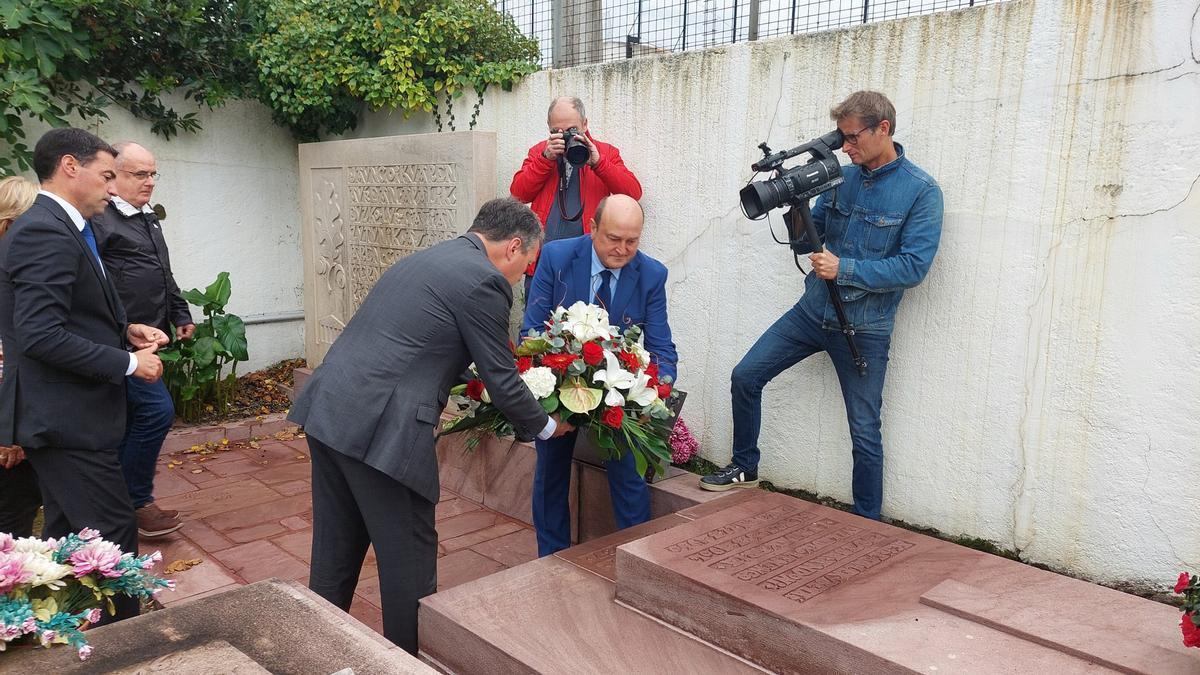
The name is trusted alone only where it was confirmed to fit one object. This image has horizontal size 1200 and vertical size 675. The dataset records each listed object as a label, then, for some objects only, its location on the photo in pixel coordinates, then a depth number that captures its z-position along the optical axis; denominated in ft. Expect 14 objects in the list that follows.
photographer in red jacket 14.75
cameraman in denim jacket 11.32
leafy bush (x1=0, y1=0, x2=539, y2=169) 18.28
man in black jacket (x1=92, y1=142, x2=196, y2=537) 13.33
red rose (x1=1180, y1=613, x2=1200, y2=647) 6.56
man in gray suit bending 8.76
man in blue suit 11.98
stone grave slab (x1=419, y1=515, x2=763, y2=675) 8.41
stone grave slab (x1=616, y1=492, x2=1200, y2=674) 7.48
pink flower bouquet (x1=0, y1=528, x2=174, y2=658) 6.10
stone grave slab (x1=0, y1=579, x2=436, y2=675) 6.19
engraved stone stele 17.49
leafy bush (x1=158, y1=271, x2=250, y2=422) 19.33
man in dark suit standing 9.43
